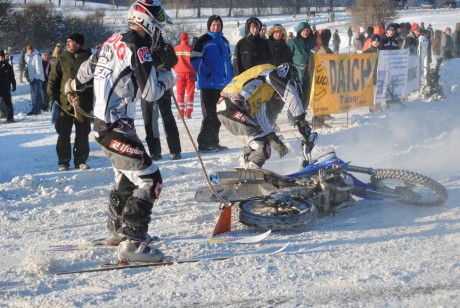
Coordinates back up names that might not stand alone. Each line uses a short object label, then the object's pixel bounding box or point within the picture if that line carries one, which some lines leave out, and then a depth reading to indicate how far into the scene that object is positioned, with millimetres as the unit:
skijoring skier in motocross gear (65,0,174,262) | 5152
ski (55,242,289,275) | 5066
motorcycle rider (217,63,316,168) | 7020
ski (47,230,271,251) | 5641
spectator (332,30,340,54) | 34281
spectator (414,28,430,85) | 16969
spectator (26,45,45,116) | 17031
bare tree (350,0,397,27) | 42562
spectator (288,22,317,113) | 12539
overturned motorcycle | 6340
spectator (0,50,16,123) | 15625
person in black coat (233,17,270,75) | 11062
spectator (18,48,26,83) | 20934
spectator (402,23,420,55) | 16630
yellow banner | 11586
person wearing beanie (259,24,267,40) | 11550
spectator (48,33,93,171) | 9156
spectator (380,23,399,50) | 14297
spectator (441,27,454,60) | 22700
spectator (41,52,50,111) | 17544
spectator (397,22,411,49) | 18716
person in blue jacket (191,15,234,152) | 10523
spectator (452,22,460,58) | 26172
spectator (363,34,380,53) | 13898
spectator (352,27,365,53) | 21669
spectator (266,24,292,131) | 11492
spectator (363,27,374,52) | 14469
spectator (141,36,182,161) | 9750
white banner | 13688
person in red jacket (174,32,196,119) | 14008
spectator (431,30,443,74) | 21094
